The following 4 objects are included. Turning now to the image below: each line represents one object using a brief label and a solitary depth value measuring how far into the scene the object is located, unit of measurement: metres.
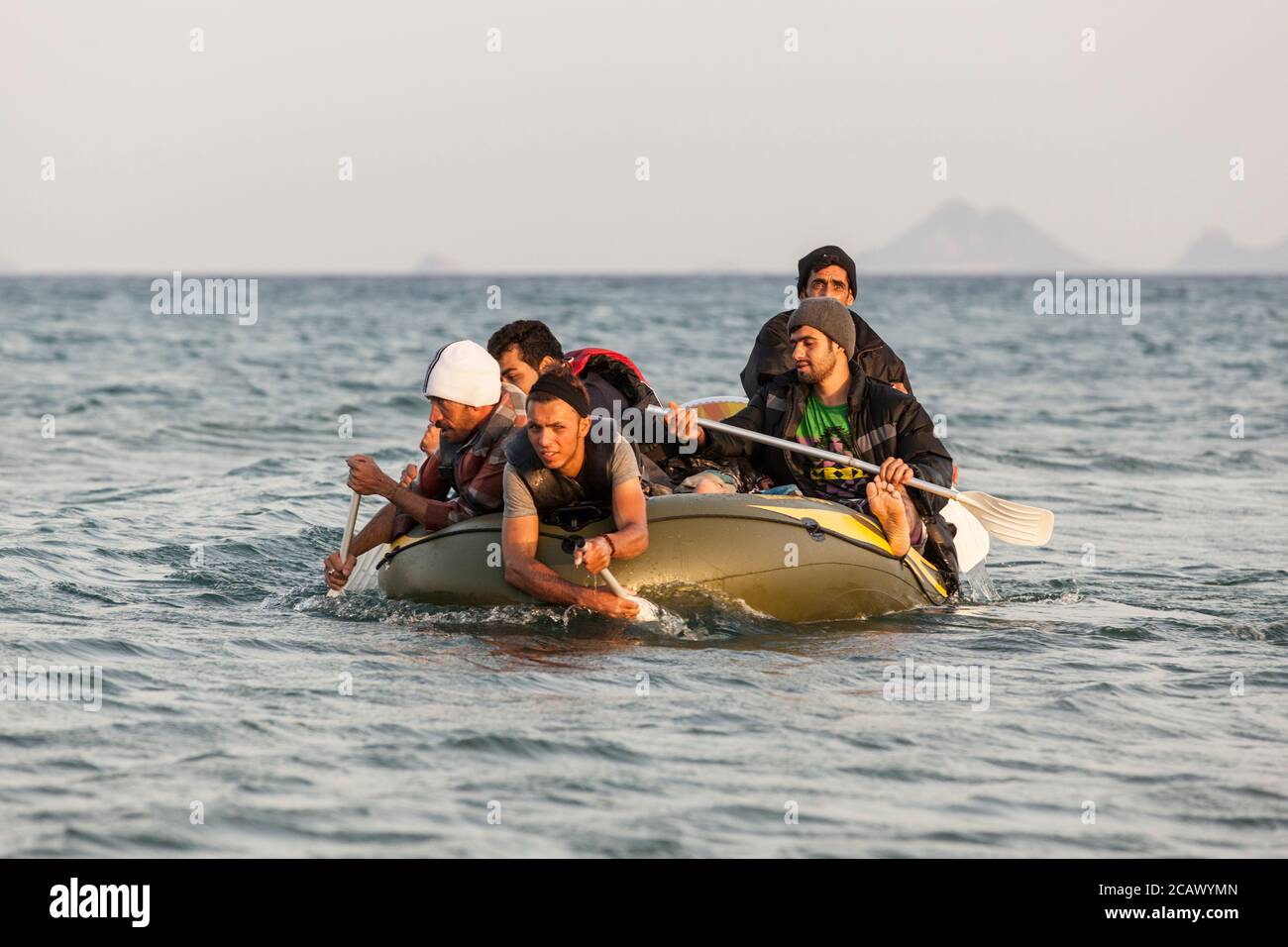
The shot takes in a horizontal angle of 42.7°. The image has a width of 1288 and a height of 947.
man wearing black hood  8.41
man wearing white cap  7.31
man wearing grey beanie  7.67
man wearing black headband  6.92
